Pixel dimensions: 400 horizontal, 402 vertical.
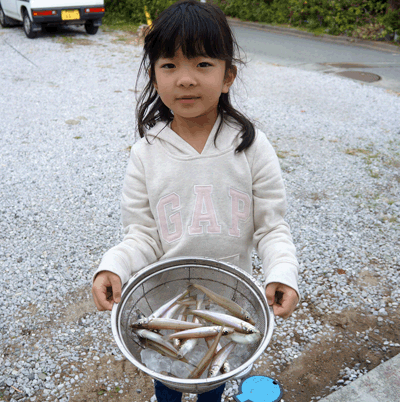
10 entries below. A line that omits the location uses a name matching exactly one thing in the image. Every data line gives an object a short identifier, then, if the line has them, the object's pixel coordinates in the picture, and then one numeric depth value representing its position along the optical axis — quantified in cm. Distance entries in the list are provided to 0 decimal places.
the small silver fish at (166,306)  138
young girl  130
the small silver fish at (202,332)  129
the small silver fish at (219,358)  122
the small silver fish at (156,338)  130
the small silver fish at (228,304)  133
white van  969
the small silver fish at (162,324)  132
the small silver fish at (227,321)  126
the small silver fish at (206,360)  128
